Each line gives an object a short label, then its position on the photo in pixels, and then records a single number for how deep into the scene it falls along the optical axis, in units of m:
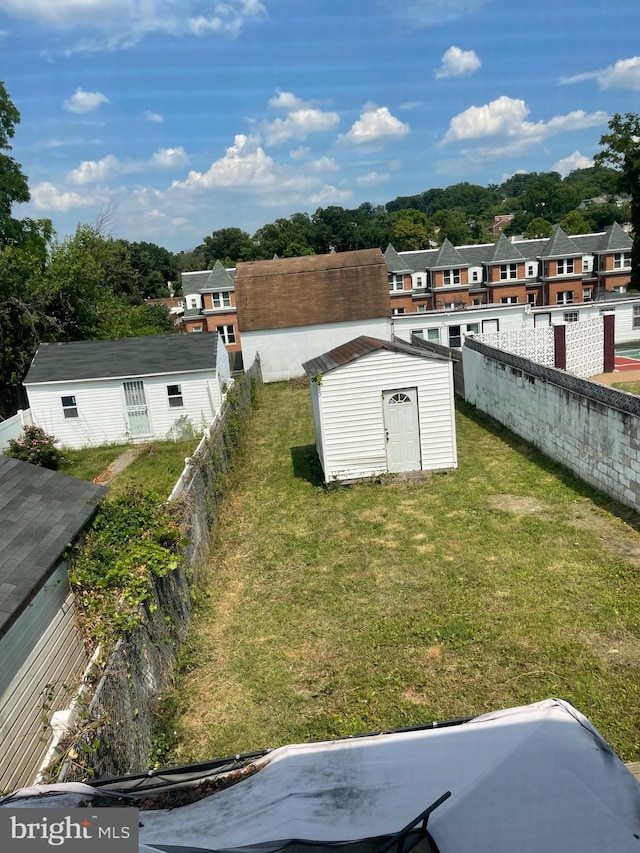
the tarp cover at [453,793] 2.98
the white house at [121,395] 20.83
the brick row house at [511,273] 46.72
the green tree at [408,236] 87.88
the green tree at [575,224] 88.81
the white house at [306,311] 31.62
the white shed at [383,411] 13.59
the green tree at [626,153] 31.48
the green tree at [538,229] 92.06
